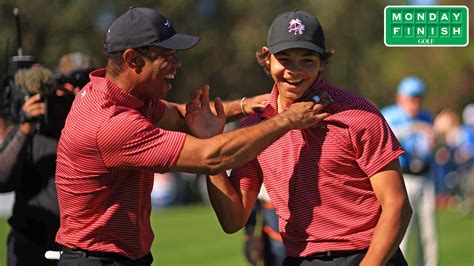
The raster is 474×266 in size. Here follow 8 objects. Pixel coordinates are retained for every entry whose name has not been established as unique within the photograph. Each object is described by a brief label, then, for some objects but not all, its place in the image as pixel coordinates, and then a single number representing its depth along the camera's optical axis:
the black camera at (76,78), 14.23
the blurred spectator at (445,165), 51.28
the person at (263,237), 17.69
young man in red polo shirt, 10.31
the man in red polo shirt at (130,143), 10.43
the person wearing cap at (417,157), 22.72
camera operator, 13.82
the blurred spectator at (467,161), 48.81
